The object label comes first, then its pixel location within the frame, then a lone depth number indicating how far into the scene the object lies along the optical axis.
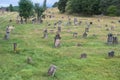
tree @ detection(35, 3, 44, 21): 40.89
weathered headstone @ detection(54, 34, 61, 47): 19.25
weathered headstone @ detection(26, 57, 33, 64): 14.58
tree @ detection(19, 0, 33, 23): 37.66
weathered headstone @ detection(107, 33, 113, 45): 20.40
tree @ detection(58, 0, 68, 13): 61.97
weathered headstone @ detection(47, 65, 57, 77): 12.71
